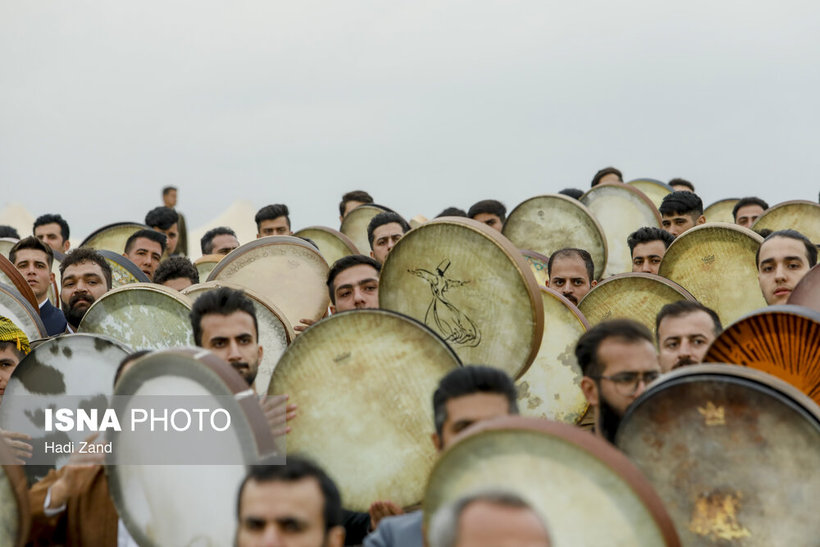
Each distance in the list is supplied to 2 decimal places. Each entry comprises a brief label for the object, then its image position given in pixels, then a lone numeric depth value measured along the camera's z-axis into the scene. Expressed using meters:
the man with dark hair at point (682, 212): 8.80
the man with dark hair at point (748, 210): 10.03
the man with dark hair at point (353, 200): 11.52
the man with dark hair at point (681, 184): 13.33
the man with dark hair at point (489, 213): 9.69
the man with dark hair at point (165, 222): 10.30
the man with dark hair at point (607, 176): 12.58
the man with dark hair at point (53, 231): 9.85
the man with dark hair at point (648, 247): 7.64
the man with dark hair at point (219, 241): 9.74
